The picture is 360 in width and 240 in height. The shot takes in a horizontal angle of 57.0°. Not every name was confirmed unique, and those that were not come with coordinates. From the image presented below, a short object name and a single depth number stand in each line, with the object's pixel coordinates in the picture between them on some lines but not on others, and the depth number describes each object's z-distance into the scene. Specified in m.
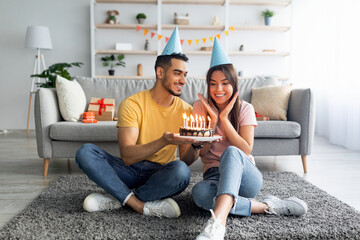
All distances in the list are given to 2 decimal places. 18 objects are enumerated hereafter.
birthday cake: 1.53
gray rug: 1.46
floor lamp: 5.14
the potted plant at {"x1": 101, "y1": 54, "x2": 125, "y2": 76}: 5.52
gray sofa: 2.65
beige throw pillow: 3.01
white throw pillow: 2.91
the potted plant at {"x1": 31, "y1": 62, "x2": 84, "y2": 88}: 4.19
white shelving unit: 5.34
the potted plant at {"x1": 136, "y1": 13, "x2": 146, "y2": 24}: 5.45
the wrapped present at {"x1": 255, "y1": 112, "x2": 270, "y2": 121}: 2.94
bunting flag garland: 5.38
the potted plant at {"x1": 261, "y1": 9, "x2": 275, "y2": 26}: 5.51
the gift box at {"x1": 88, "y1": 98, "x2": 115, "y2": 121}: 3.12
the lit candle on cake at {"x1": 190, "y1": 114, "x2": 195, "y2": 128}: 1.57
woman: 1.48
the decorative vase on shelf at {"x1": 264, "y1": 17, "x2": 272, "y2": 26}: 5.55
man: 1.68
